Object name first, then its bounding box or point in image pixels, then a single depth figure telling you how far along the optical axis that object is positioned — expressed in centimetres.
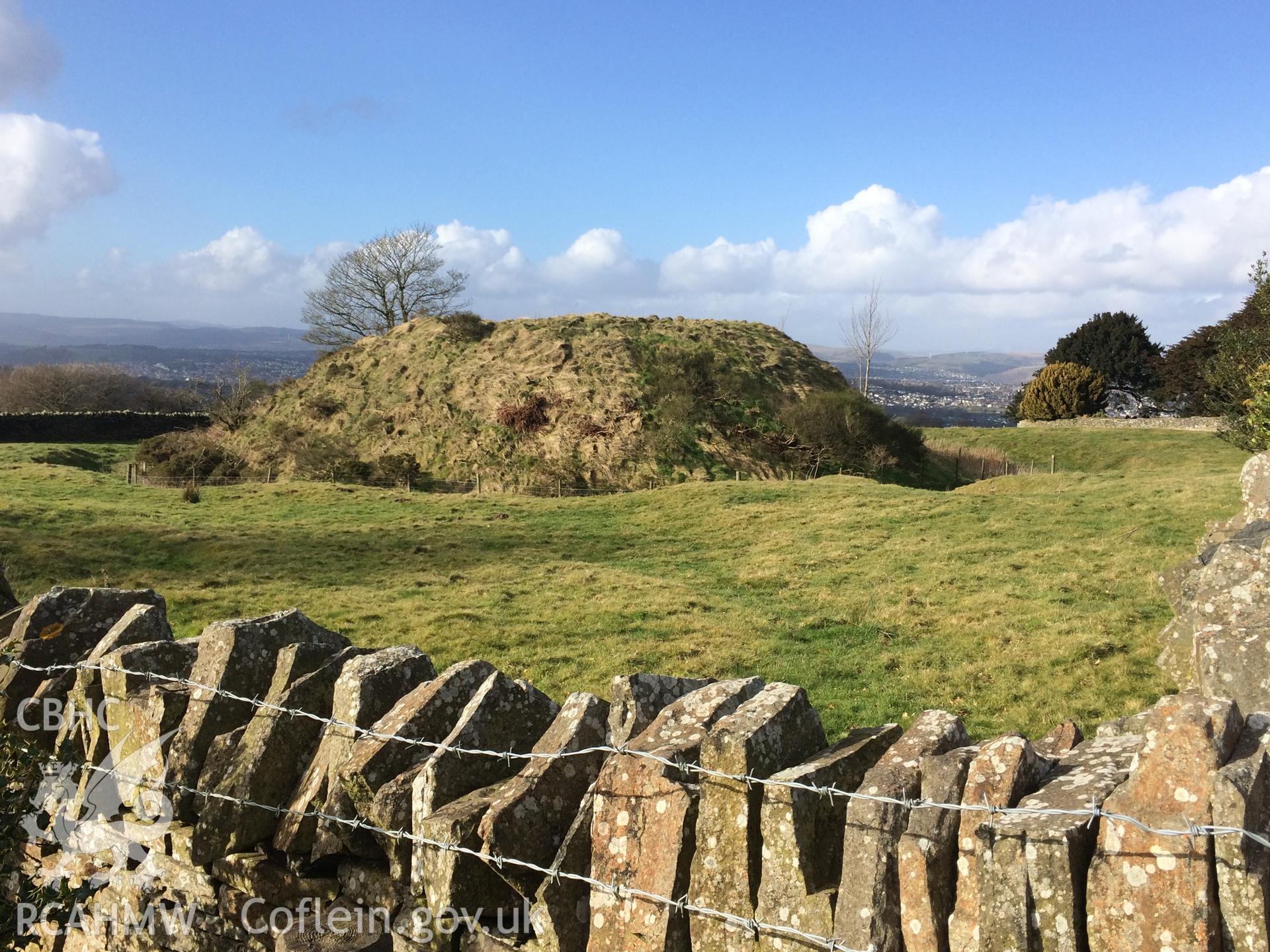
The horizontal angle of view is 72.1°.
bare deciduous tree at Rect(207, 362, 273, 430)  5011
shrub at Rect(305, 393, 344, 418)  4719
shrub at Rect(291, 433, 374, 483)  4025
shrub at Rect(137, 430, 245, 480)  4231
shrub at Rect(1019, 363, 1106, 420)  6078
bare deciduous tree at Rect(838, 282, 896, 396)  6765
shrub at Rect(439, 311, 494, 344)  5022
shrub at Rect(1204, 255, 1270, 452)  3031
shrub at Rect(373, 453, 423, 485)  3966
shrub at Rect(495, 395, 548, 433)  4225
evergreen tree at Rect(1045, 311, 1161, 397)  6738
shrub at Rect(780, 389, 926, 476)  3909
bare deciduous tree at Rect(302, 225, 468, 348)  6378
